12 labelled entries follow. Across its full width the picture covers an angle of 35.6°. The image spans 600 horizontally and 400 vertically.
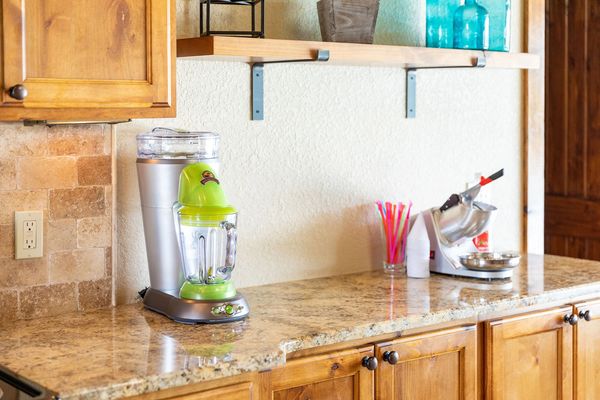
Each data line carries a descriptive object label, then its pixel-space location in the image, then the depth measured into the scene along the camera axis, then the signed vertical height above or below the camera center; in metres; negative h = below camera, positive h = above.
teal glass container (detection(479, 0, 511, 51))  2.99 +0.50
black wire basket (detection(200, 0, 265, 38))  2.52 +0.45
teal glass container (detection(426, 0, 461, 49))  2.96 +0.50
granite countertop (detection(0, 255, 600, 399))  1.90 -0.36
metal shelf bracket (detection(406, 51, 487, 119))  3.11 +0.29
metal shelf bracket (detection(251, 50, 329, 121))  2.72 +0.26
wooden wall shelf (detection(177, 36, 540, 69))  2.34 +0.35
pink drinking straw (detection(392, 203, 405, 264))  2.98 -0.20
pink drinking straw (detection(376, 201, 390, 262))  2.99 -0.12
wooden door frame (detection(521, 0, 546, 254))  3.43 +0.17
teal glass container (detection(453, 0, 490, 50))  2.92 +0.48
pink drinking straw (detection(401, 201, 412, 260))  3.00 -0.16
